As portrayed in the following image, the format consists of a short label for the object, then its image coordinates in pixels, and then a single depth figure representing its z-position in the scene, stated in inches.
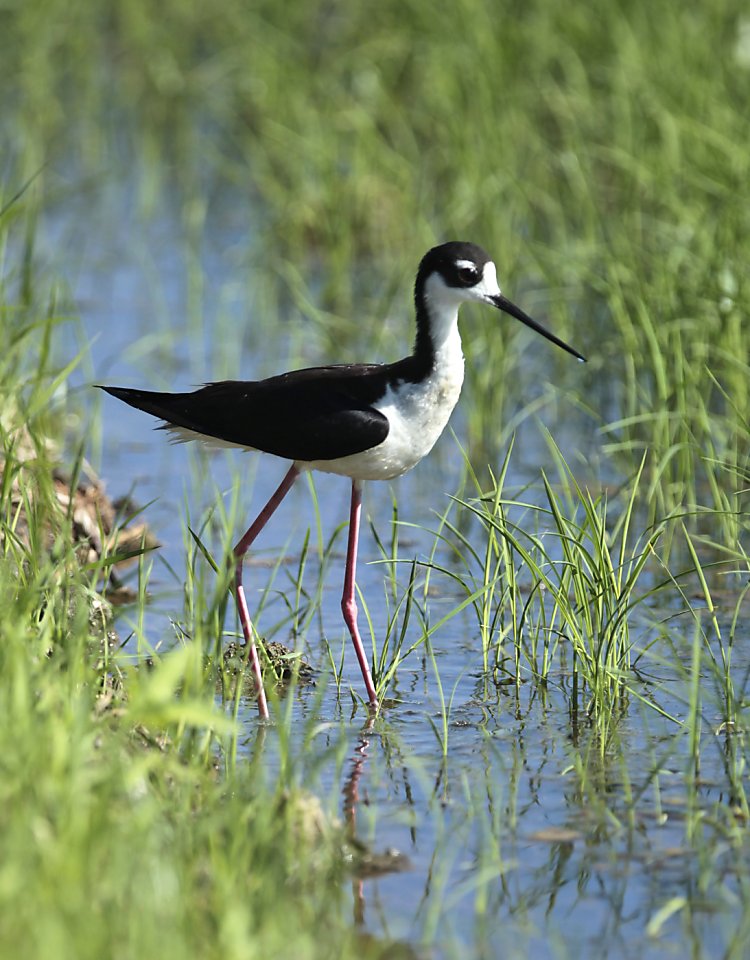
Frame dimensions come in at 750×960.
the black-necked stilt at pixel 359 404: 396.8
